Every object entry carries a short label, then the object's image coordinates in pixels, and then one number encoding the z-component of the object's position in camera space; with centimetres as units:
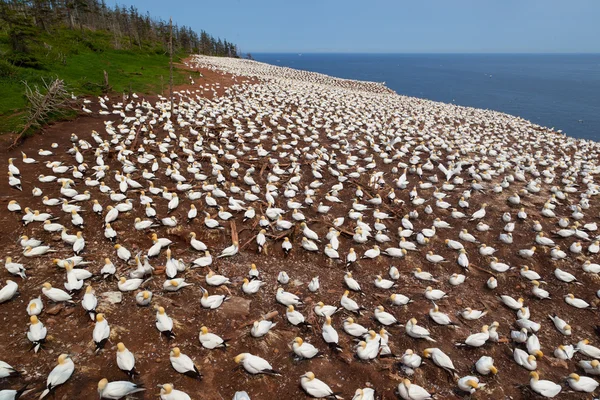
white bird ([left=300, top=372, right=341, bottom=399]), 568
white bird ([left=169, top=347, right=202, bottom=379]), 566
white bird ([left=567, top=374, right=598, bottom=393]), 651
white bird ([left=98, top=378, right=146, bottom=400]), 498
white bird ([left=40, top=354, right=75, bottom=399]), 502
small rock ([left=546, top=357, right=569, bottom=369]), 727
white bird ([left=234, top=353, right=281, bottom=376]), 587
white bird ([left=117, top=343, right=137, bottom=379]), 548
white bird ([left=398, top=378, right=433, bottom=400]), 583
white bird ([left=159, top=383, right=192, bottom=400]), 507
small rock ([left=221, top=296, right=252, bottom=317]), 745
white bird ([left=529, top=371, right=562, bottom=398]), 625
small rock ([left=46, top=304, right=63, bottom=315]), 660
